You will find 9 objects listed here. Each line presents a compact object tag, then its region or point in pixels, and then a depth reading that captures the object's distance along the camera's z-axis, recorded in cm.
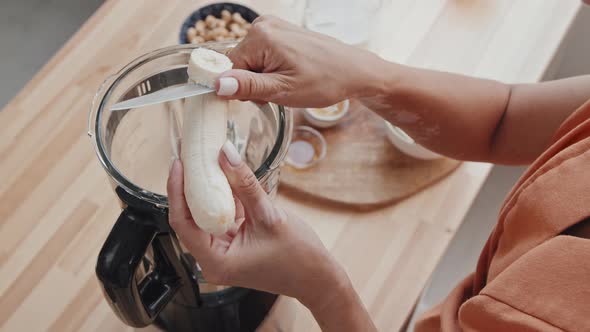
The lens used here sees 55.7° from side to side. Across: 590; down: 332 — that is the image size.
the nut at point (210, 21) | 89
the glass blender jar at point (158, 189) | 48
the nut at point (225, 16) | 90
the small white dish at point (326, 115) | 84
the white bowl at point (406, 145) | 80
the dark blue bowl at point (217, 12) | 89
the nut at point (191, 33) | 87
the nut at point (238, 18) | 90
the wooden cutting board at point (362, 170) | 79
